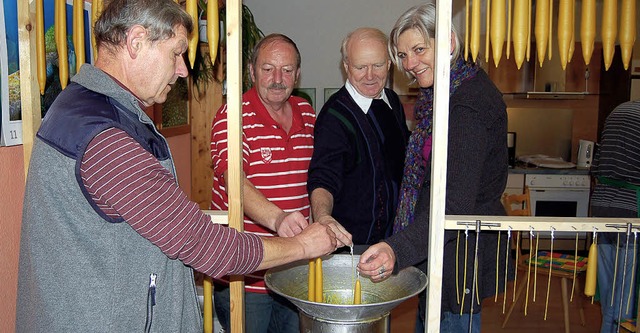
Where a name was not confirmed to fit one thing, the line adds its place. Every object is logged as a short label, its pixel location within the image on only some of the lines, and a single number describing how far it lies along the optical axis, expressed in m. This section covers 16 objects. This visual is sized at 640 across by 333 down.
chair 3.14
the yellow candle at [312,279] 1.39
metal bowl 1.41
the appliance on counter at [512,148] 5.05
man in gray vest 1.05
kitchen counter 4.79
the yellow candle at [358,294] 1.38
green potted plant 3.34
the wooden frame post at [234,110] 1.40
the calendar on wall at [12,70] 1.54
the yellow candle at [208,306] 1.52
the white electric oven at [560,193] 4.80
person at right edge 2.50
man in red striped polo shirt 1.91
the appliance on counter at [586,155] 4.92
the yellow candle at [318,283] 1.37
